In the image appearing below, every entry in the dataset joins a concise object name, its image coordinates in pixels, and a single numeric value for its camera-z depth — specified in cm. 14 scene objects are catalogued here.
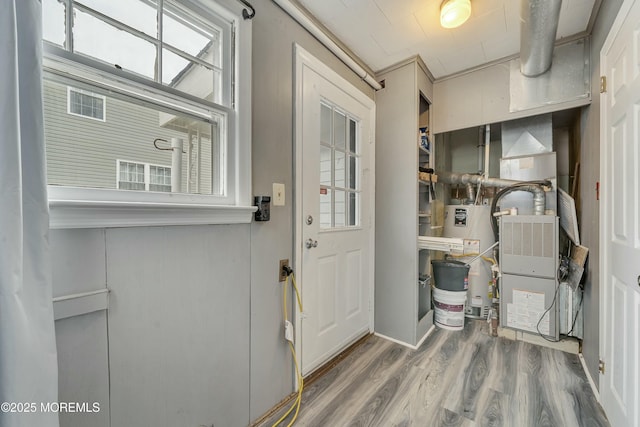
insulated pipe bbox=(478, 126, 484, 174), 304
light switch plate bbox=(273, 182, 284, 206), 148
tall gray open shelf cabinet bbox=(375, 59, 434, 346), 215
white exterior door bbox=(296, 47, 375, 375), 168
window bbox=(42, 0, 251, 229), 85
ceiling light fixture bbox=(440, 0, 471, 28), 146
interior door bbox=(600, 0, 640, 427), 110
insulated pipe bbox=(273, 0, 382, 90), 148
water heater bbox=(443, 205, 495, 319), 261
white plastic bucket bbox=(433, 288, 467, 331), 243
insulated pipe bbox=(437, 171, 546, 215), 229
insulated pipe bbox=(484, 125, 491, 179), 272
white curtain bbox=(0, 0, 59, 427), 63
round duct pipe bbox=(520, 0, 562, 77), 137
